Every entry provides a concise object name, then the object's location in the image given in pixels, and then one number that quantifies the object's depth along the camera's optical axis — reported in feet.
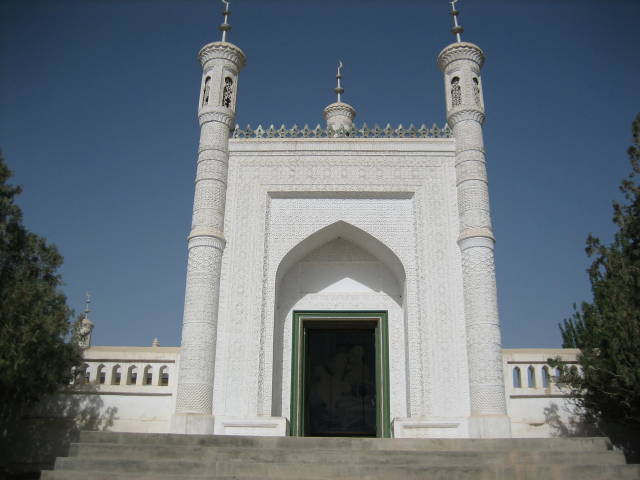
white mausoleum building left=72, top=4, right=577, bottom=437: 27.45
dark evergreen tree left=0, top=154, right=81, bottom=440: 21.39
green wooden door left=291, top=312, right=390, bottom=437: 34.40
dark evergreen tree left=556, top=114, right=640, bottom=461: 22.90
